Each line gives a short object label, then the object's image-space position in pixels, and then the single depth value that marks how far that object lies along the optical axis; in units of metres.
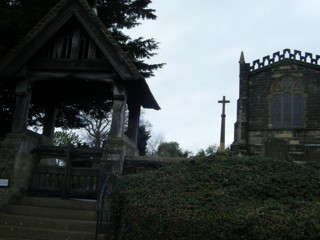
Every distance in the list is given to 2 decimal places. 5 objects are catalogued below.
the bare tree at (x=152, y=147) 56.50
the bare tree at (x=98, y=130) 39.02
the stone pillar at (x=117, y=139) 9.33
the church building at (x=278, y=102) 31.62
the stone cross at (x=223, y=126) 18.98
